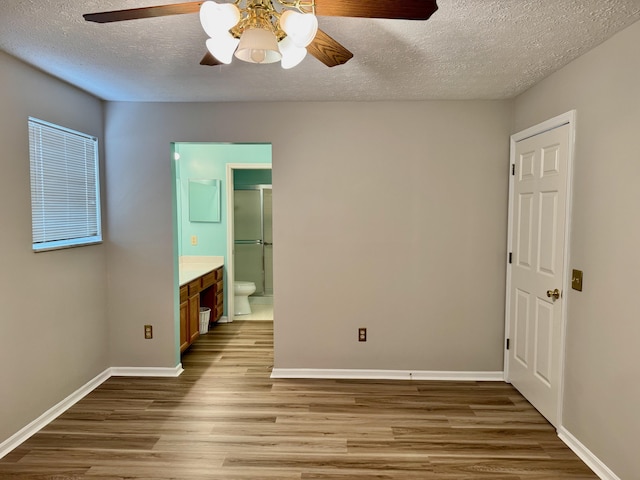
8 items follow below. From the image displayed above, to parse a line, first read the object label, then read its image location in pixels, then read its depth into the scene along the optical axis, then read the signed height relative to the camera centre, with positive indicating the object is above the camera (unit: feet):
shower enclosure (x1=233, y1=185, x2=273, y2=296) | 20.89 -0.99
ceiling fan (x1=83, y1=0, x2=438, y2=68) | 4.42 +2.31
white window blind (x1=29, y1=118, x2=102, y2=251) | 8.80 +0.71
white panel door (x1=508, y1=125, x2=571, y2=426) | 8.63 -1.14
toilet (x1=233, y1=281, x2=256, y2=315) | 18.19 -3.65
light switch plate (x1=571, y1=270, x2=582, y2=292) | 7.90 -1.22
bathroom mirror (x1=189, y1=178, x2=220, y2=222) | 16.72 +0.71
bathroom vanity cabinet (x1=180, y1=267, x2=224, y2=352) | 12.89 -3.11
